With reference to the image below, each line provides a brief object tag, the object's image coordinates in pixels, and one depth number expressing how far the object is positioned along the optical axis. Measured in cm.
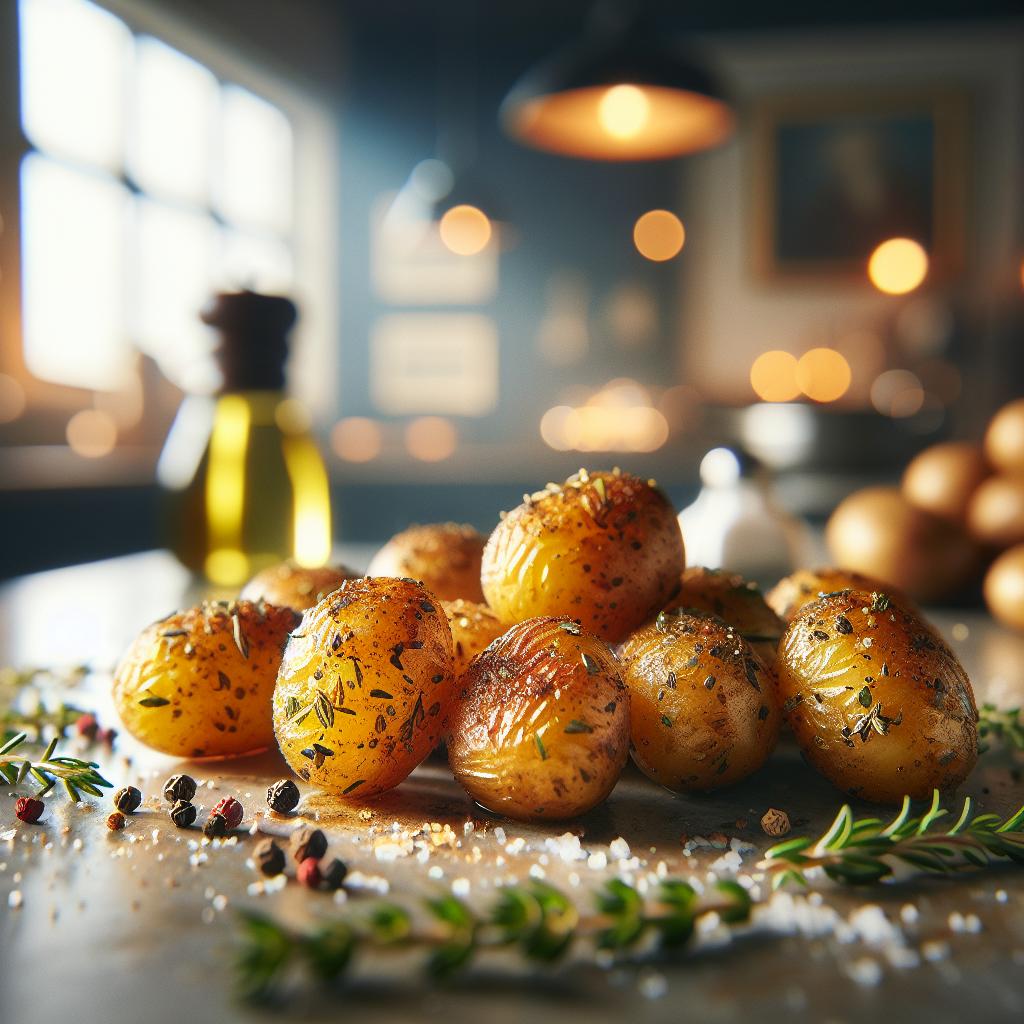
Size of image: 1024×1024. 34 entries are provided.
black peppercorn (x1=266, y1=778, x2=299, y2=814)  45
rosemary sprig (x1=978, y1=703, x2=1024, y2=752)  51
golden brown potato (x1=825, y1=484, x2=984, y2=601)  81
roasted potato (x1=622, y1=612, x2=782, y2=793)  45
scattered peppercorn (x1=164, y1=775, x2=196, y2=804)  45
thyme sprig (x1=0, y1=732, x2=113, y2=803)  46
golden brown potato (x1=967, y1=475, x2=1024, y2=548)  84
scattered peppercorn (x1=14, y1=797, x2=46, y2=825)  44
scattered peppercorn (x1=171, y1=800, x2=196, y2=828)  44
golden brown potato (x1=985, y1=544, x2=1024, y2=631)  72
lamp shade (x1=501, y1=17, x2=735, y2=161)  153
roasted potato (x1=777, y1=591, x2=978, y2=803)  45
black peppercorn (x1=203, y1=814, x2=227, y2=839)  44
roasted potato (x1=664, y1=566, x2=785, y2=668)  50
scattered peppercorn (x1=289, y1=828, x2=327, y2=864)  42
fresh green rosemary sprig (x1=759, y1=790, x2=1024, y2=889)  41
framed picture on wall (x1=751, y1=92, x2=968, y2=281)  393
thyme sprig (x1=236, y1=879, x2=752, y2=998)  37
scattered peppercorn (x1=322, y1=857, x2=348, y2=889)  41
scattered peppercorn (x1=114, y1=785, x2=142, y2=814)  45
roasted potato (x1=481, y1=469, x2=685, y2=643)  48
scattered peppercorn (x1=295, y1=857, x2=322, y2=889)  41
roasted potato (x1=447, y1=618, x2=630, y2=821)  43
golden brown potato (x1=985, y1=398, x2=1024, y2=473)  92
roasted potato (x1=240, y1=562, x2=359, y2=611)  53
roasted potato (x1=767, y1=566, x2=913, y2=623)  53
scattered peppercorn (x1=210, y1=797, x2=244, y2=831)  44
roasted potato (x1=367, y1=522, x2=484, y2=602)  54
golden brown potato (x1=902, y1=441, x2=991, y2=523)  94
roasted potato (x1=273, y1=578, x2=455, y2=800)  44
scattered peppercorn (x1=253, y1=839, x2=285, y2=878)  42
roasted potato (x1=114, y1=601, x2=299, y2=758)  48
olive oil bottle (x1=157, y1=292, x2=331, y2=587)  73
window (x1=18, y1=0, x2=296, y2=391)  268
